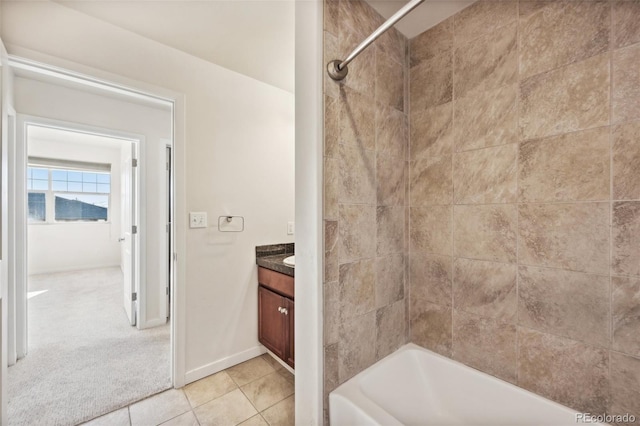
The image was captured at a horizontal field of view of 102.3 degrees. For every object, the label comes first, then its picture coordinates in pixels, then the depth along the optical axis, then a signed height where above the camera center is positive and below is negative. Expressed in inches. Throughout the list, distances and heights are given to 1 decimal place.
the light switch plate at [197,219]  75.2 -2.1
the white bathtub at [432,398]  42.6 -34.9
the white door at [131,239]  113.5 -12.0
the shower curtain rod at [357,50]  34.7 +27.1
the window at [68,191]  197.9 +17.9
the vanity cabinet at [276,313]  74.8 -31.6
